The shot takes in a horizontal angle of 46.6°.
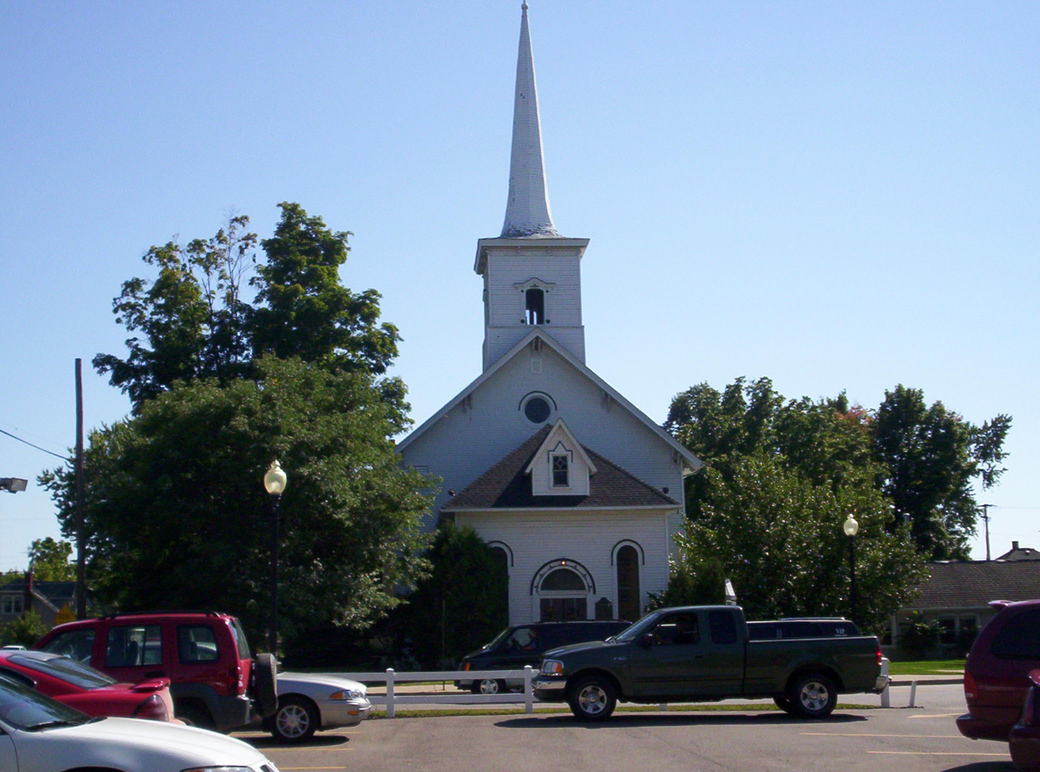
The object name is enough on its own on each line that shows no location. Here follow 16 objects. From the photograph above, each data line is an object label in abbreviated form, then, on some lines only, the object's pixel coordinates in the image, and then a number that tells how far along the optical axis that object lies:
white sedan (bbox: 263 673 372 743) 16.31
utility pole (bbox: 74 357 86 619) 30.83
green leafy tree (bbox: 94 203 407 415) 42.09
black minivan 26.89
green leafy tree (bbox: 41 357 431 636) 28.59
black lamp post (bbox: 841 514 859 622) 27.28
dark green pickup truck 18.56
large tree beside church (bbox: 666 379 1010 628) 36.94
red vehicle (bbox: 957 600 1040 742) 12.70
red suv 14.34
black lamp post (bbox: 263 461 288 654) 20.09
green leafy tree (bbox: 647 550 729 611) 34.72
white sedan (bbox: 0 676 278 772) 8.17
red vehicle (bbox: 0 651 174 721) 11.44
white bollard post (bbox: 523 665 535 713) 20.35
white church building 37.44
